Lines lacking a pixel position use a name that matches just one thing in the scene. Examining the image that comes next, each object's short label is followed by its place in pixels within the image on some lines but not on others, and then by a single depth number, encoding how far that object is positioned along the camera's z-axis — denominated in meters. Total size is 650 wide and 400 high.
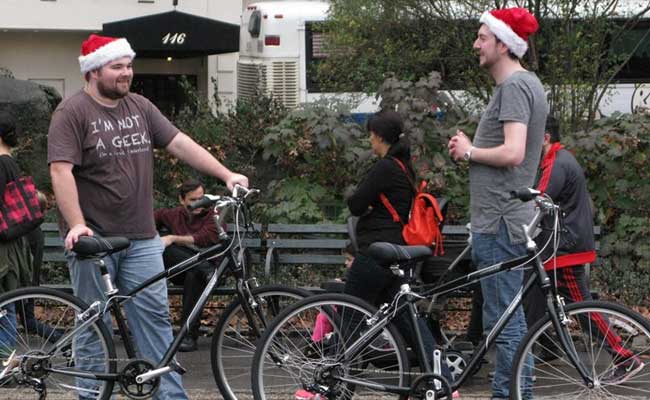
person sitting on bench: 9.48
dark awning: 20.44
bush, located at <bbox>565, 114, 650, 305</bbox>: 10.50
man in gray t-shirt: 6.56
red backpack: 7.23
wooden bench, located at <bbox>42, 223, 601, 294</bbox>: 10.04
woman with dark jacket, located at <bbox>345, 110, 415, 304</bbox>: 7.19
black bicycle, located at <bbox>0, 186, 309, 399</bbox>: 6.40
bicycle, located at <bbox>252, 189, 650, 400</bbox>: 6.18
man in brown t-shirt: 6.37
